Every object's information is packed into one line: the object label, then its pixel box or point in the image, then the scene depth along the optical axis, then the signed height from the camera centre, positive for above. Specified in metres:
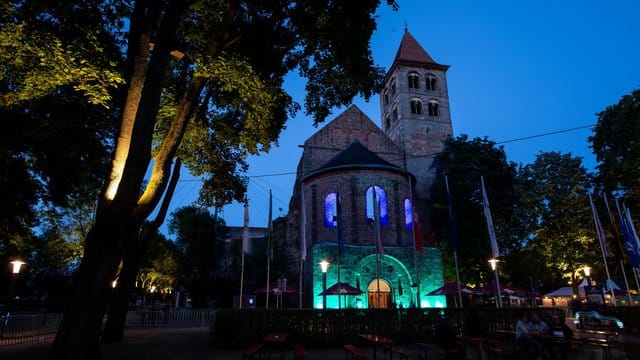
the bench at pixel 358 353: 8.27 -1.04
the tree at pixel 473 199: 29.67 +8.71
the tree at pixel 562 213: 26.72 +6.51
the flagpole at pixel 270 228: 20.42 +4.18
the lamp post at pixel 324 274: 19.00 +1.51
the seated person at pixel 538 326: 9.78 -0.56
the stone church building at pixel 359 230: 25.78 +5.49
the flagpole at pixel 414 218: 21.38 +4.78
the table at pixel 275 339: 9.37 -0.84
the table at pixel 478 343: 9.17 -0.94
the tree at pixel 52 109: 9.18 +6.12
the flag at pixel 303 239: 20.49 +3.50
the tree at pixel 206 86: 7.94 +6.87
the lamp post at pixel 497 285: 15.97 +0.78
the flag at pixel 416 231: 21.31 +4.05
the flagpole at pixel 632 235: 18.83 +3.38
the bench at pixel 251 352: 7.77 -0.96
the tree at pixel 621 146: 23.09 +10.11
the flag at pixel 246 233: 18.64 +3.54
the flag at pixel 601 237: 19.94 +3.49
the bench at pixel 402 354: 8.10 -1.04
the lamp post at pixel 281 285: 20.91 +1.07
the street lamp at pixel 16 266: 16.17 +1.66
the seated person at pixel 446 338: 8.81 -0.77
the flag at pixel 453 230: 18.09 +3.49
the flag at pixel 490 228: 16.53 +3.38
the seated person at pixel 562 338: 9.66 -0.86
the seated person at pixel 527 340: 8.80 -0.85
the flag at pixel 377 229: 21.03 +4.18
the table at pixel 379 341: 9.42 -0.90
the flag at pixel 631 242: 18.78 +3.03
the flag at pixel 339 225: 21.68 +4.51
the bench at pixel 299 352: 7.85 -0.99
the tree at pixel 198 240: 41.66 +7.03
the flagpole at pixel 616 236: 20.08 +3.52
